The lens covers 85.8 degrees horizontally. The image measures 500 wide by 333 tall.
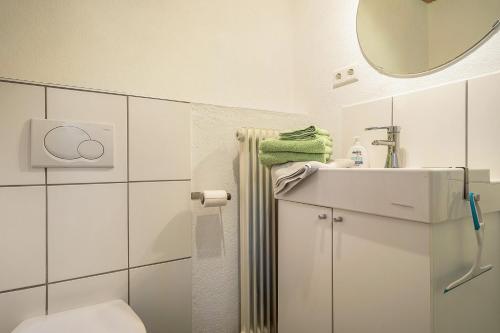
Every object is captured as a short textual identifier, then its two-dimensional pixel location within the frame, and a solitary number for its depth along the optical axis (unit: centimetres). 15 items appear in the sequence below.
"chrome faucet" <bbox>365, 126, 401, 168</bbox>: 94
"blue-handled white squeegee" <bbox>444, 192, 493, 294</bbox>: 59
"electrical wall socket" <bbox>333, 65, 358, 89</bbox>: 117
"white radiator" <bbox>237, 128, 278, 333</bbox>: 116
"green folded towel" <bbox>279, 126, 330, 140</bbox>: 98
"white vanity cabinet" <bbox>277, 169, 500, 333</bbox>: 58
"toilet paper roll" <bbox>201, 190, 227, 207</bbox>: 105
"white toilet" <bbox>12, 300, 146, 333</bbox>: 75
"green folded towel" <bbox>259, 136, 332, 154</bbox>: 95
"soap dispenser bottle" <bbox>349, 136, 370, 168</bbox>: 103
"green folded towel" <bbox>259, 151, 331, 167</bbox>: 96
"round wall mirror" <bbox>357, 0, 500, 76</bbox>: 82
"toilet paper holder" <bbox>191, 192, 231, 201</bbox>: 111
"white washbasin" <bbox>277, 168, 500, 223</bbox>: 56
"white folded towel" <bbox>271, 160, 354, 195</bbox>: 86
